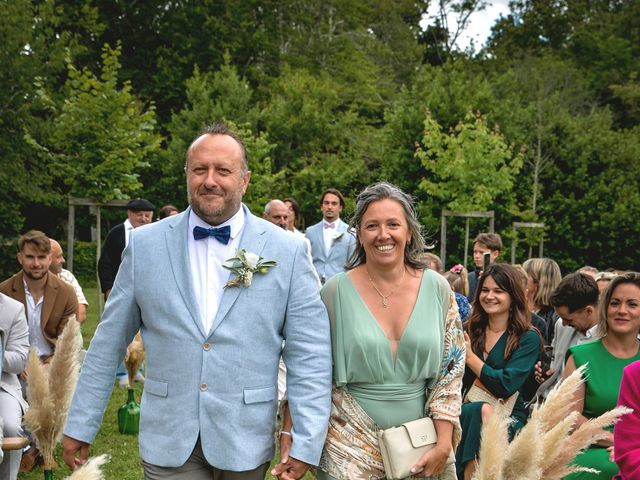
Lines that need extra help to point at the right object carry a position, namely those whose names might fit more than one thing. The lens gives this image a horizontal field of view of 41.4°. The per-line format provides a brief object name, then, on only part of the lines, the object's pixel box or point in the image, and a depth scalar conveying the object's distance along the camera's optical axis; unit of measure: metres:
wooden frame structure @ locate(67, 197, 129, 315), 15.68
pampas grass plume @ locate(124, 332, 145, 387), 8.65
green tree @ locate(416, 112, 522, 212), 17.83
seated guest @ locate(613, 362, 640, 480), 3.50
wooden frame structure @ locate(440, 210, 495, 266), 17.36
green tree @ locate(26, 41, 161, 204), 16.16
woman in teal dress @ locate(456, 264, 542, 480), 5.80
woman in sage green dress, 3.93
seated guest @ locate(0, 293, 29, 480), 5.89
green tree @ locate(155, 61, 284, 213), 26.02
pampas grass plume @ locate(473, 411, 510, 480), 3.59
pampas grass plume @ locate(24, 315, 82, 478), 5.14
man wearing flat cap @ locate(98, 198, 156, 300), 10.56
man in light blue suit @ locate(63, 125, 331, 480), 3.70
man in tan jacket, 7.67
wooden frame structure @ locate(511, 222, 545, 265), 20.44
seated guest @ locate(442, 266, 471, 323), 9.06
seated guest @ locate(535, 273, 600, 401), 6.63
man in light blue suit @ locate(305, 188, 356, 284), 12.50
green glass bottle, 8.68
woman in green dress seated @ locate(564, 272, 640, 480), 4.96
